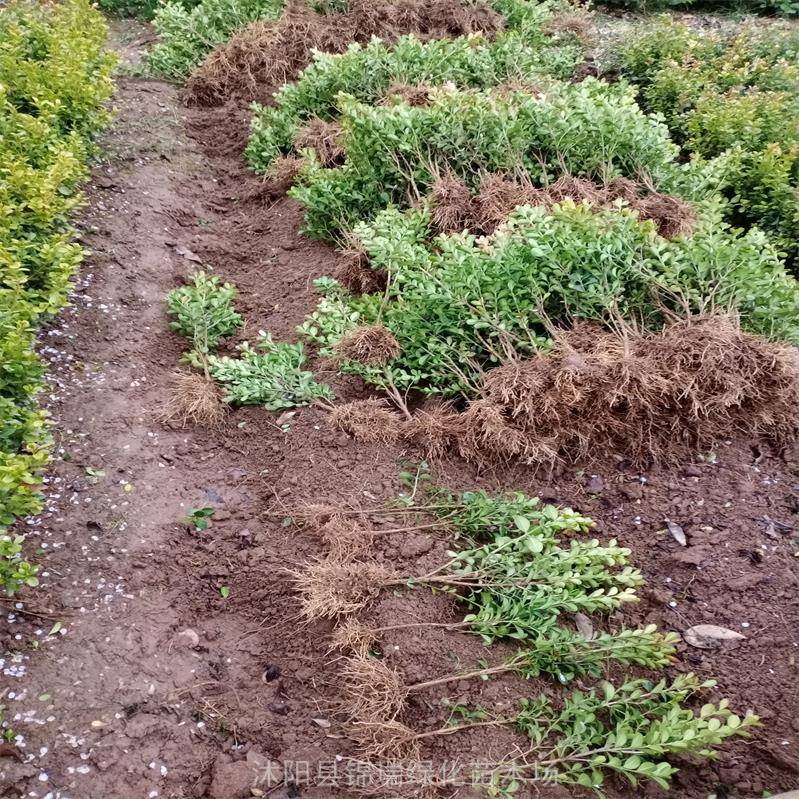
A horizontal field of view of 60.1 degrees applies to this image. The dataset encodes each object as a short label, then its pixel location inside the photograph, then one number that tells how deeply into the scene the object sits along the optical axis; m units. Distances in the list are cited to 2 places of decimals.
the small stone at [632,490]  3.54
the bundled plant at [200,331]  4.01
